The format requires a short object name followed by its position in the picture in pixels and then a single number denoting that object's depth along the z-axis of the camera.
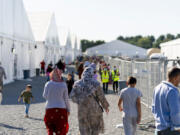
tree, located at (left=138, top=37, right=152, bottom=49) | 155.62
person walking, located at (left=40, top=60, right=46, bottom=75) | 28.56
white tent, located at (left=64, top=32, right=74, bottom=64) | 52.44
